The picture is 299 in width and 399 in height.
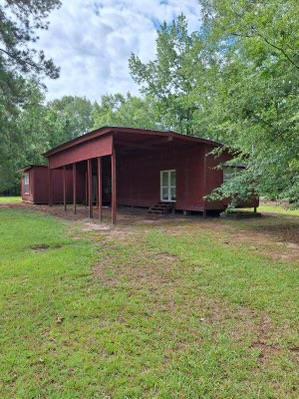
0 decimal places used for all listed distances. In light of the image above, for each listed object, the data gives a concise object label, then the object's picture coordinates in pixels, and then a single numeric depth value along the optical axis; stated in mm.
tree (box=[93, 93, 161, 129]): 31516
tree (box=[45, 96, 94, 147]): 32906
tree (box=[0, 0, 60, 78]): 15734
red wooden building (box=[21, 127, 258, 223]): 11625
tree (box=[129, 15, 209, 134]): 28000
